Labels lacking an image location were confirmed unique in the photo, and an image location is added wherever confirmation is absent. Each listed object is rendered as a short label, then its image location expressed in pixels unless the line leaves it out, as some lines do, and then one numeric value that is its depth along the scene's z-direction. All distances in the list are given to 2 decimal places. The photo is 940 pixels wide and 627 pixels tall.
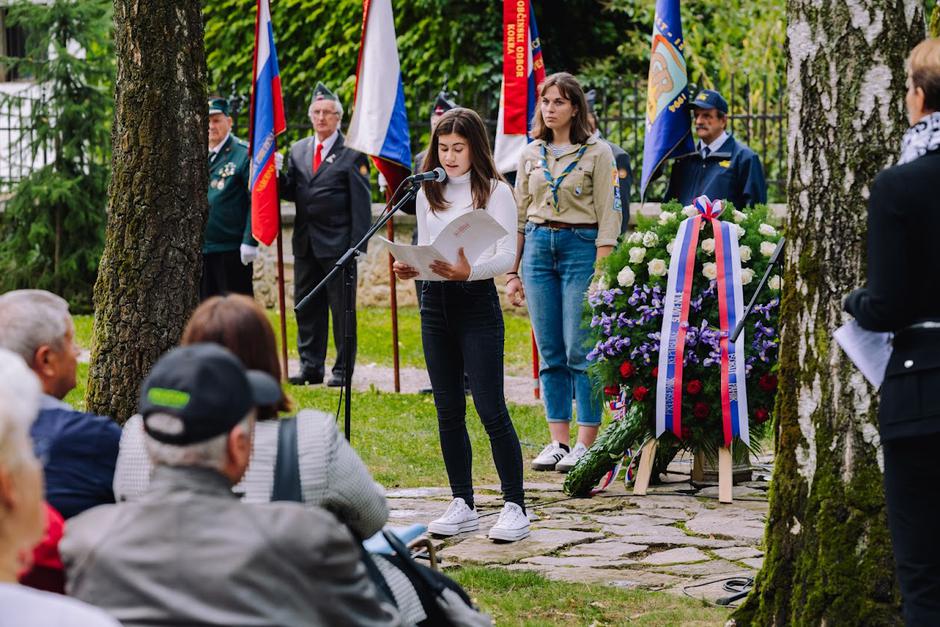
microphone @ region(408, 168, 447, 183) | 12.55
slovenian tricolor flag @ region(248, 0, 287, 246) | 20.86
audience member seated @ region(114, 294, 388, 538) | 6.57
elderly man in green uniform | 21.55
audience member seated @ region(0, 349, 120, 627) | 4.42
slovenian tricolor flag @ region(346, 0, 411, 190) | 20.12
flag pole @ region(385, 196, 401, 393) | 21.36
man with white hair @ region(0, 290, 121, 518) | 7.30
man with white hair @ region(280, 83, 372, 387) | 22.12
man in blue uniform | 17.39
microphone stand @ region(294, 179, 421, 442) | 12.97
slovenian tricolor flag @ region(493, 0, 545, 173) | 20.80
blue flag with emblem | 17.56
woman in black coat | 7.25
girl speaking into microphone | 12.56
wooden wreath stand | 14.54
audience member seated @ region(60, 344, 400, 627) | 5.38
